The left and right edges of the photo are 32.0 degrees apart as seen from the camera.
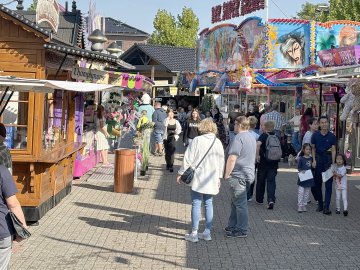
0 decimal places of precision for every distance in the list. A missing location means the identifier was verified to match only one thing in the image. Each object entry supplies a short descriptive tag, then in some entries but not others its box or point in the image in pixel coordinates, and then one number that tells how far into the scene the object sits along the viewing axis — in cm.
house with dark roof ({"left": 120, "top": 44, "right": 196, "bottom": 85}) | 4472
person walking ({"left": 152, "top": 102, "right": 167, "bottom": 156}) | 1702
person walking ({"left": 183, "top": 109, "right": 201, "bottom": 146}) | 1432
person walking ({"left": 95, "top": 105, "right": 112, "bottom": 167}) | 1562
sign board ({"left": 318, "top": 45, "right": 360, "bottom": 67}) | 1561
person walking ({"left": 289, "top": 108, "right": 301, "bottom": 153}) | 1854
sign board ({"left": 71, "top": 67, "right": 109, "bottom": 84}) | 1096
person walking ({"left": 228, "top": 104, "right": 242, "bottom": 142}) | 1809
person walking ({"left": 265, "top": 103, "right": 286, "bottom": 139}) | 1622
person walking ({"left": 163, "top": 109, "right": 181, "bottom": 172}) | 1547
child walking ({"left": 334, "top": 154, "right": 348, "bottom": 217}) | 1032
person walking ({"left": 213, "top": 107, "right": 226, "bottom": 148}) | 2283
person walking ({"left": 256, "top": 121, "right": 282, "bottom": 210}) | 1066
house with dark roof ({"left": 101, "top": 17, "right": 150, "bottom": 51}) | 7600
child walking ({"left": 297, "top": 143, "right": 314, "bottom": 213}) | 1053
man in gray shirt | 852
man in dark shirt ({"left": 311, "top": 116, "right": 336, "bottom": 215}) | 1040
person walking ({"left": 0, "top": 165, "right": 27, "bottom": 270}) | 472
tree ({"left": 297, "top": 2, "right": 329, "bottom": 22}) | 7319
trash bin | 1217
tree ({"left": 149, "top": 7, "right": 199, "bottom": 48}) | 6309
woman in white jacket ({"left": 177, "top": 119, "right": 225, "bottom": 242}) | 806
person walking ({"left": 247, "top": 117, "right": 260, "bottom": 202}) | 1115
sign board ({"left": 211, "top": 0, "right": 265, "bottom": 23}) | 2573
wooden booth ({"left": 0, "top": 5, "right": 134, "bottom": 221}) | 887
